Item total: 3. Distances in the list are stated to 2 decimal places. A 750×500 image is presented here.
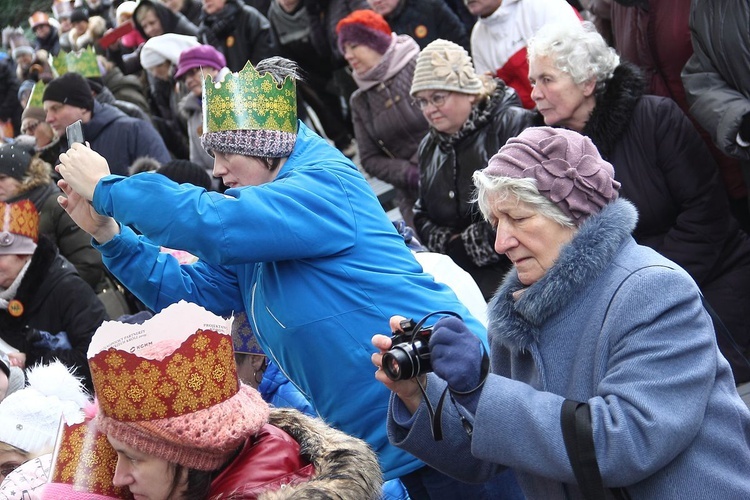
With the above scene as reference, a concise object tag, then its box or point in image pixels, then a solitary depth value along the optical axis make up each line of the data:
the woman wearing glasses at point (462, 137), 5.29
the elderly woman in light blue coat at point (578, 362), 2.43
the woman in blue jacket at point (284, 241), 3.13
